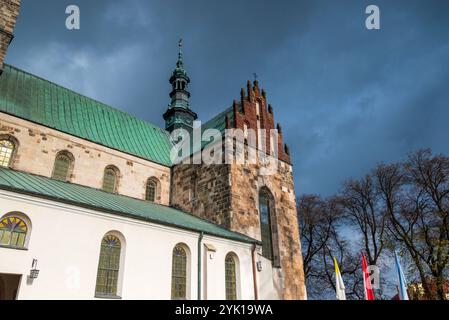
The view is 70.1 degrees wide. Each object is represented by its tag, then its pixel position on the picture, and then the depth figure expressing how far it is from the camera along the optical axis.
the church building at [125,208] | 11.37
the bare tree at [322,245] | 31.88
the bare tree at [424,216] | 22.22
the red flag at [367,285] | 14.40
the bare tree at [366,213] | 28.55
